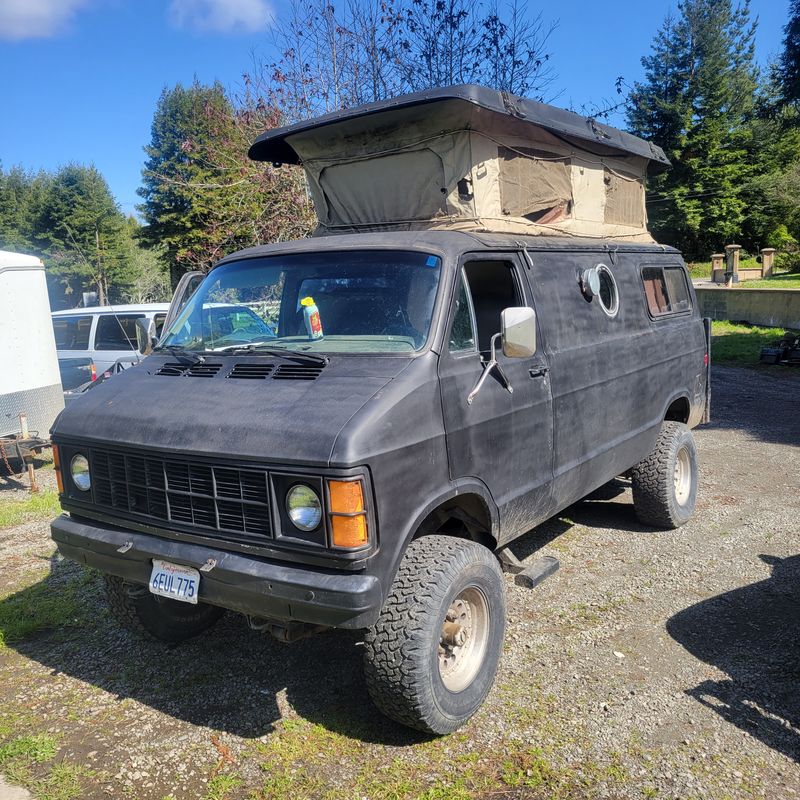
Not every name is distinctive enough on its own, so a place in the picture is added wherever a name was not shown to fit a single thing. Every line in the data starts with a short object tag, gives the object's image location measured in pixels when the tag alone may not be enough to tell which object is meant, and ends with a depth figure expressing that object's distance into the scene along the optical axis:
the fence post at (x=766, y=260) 38.19
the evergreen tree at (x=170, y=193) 31.66
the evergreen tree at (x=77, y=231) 43.88
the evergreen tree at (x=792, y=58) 18.41
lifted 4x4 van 3.03
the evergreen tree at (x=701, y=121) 46.34
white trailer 8.43
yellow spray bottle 3.85
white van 10.56
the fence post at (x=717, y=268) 37.81
